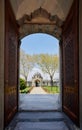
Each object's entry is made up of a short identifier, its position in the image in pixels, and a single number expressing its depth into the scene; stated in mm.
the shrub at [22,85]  17781
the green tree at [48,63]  31859
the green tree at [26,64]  31528
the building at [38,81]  32969
